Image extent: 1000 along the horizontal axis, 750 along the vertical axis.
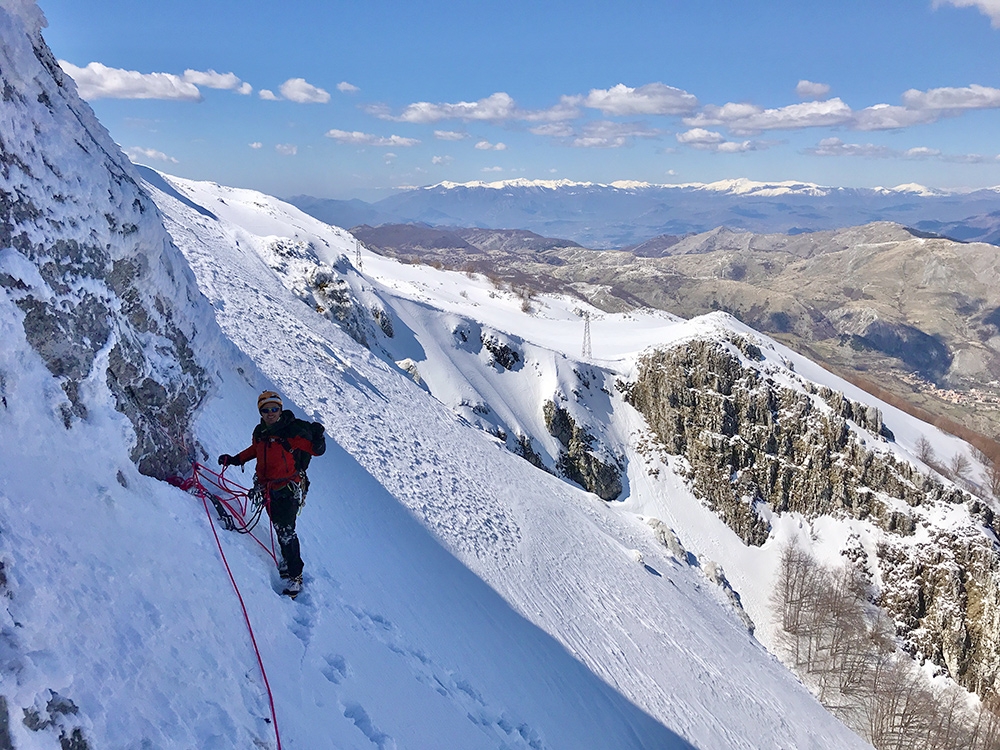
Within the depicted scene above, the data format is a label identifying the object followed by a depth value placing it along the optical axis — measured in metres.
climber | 7.72
